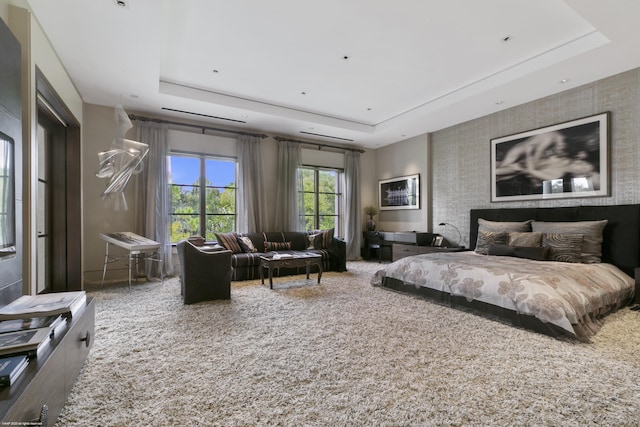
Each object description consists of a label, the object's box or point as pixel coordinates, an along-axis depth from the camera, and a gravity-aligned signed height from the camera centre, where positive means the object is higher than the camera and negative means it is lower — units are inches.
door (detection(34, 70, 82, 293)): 145.4 +5.9
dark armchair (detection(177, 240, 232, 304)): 138.1 -27.3
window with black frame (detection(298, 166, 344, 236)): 264.1 +14.9
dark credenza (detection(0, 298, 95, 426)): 38.5 -25.6
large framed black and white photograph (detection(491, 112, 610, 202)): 154.6 +29.1
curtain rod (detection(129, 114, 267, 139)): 197.6 +63.6
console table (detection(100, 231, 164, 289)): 161.5 -16.1
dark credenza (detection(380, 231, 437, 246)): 231.0 -18.6
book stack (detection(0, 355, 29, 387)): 40.4 -21.4
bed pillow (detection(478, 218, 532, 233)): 171.3 -7.3
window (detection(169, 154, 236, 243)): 216.1 +14.1
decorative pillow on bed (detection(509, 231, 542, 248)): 155.7 -13.8
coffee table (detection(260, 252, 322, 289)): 166.6 -26.5
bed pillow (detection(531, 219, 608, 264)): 143.8 -11.5
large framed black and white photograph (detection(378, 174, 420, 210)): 257.0 +19.1
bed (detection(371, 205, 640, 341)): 104.7 -24.0
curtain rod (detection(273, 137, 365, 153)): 251.8 +62.3
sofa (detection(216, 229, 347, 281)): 194.1 -24.0
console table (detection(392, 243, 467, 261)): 210.6 -26.6
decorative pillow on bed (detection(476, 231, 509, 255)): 168.9 -14.8
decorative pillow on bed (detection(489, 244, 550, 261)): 145.6 -19.2
